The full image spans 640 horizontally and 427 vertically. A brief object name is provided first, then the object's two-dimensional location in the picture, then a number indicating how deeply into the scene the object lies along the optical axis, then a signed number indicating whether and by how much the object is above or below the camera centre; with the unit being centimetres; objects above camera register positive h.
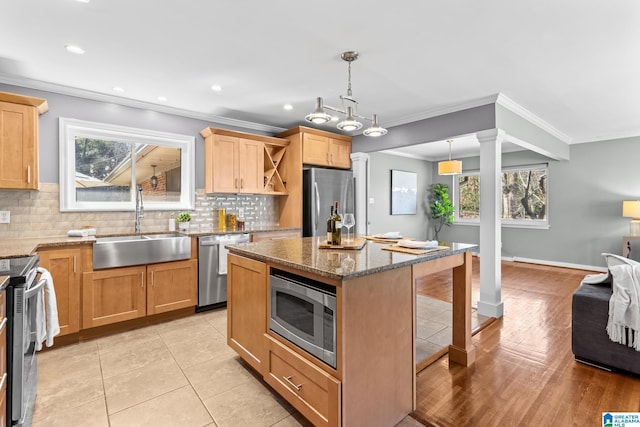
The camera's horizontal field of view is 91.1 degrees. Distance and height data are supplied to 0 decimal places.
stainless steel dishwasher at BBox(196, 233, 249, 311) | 360 -67
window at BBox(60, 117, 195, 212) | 338 +53
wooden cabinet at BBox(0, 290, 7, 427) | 143 -69
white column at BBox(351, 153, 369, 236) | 503 +45
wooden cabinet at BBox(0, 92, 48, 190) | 274 +63
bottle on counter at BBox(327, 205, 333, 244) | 238 -14
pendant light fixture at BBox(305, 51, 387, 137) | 237 +73
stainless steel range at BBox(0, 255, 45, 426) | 156 -64
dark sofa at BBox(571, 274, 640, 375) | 228 -96
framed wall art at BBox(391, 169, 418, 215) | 688 +45
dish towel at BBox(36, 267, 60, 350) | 204 -65
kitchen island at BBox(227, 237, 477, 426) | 151 -66
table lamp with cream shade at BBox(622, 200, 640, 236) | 490 -1
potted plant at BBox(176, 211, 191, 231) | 387 -10
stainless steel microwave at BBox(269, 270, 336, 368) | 158 -56
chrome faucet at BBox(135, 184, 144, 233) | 370 +2
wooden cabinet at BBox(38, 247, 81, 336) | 275 -63
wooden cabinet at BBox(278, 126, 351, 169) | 450 +98
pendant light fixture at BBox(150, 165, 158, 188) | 393 +40
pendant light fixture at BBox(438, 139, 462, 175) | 563 +81
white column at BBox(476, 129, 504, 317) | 346 -9
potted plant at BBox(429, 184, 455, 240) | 742 +15
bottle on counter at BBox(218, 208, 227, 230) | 426 -10
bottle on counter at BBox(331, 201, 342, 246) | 232 -15
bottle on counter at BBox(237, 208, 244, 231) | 440 -10
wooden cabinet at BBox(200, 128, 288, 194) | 405 +68
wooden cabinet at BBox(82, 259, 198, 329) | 295 -81
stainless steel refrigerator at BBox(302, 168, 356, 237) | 445 +24
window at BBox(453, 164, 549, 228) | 641 +34
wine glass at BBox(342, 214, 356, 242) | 230 -6
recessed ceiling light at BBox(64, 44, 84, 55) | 244 +129
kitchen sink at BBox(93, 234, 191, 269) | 297 -38
